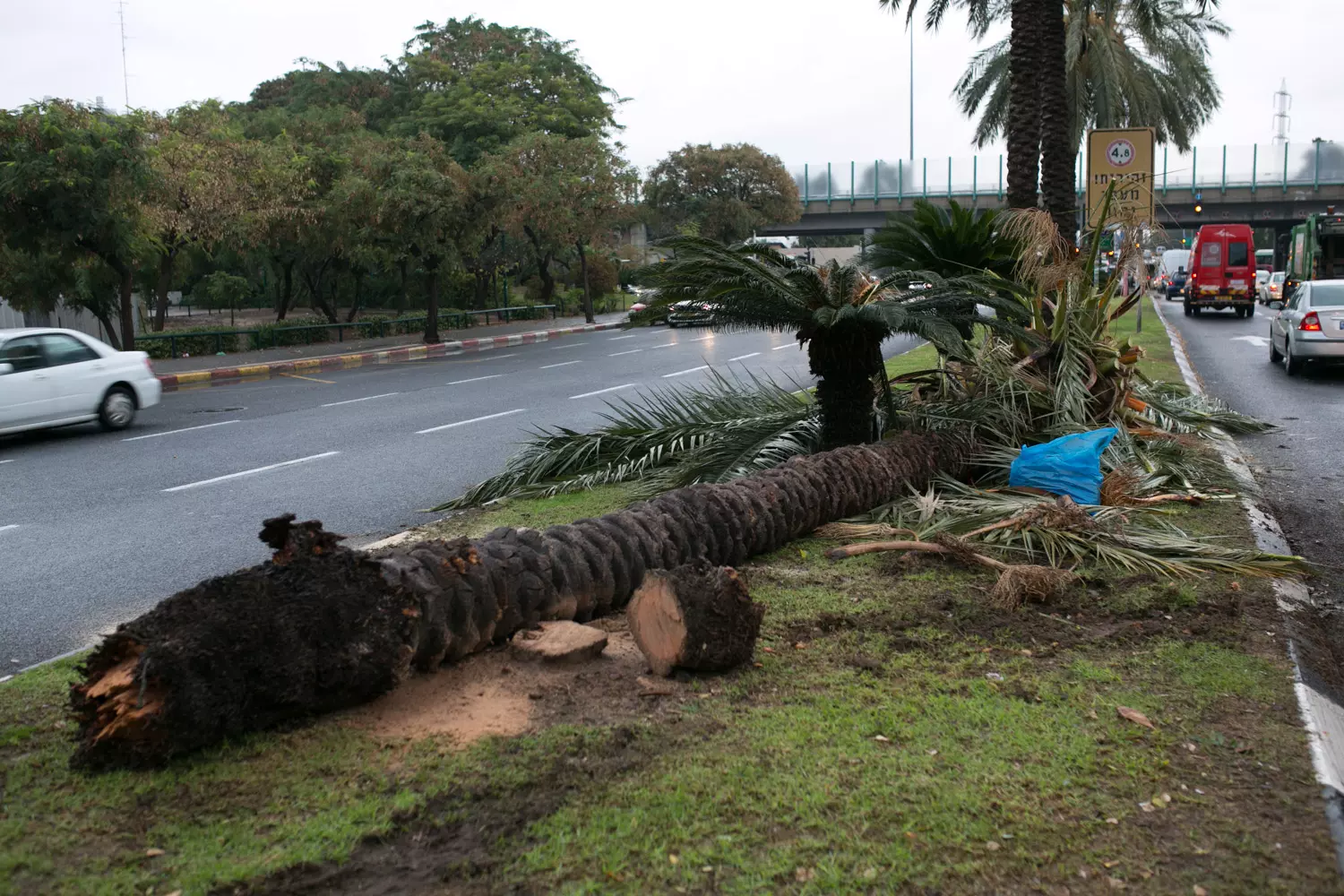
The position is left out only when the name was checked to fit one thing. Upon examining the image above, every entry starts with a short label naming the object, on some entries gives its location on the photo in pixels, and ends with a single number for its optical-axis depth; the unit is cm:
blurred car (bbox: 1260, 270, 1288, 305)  4816
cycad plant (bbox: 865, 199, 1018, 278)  955
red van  3688
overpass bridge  5881
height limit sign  1316
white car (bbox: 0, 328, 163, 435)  1314
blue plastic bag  696
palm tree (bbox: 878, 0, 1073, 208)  1406
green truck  3309
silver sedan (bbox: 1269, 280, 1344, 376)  1652
